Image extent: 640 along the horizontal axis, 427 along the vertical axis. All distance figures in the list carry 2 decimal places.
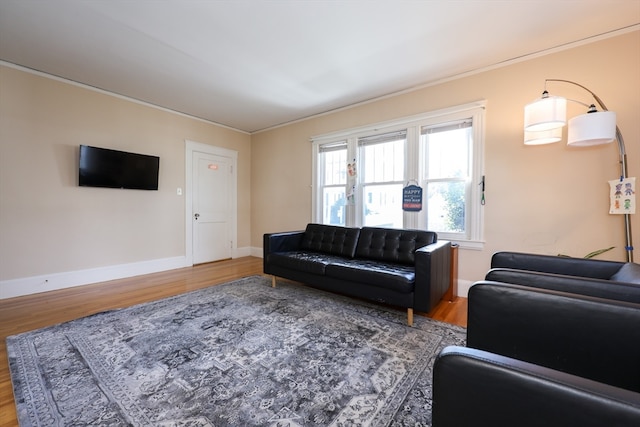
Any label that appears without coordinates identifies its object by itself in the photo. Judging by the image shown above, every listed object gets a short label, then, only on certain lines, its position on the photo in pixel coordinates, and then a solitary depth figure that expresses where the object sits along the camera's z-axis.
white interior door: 4.84
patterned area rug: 1.35
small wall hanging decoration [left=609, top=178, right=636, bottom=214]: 2.28
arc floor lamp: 2.08
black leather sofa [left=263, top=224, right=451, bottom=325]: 2.37
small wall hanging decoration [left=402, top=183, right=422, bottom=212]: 3.50
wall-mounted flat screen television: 3.48
